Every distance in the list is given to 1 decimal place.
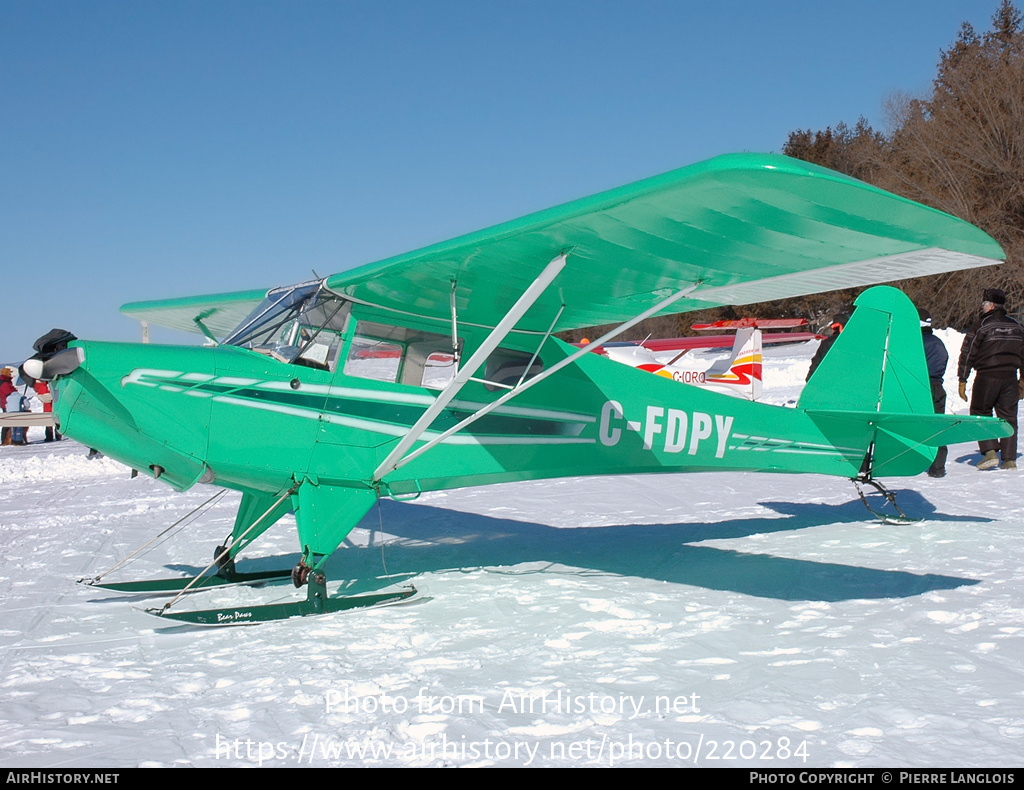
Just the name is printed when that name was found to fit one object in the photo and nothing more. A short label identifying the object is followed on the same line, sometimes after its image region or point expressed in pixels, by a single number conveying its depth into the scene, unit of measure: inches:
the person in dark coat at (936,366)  346.9
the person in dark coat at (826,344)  393.1
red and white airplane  792.3
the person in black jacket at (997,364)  343.9
